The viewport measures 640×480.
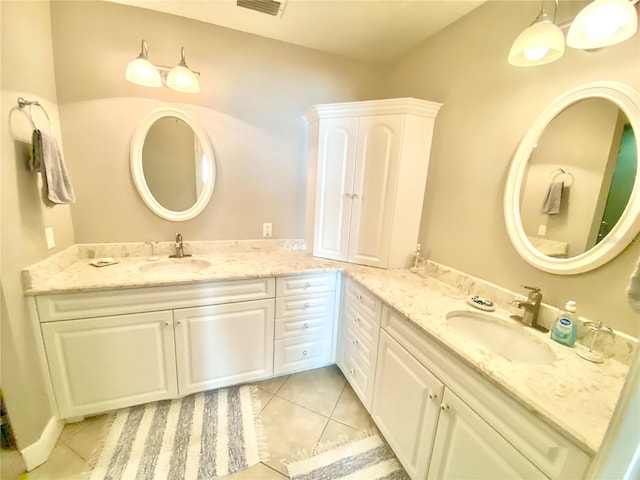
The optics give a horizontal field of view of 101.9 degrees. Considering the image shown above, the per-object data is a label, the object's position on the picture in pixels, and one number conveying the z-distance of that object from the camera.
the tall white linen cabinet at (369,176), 1.75
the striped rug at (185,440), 1.32
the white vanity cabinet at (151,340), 1.39
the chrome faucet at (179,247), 1.94
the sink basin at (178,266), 1.83
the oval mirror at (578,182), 1.00
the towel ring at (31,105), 1.27
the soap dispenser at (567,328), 1.06
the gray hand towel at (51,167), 1.28
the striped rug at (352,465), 1.33
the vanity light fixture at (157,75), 1.47
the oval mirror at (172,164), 1.81
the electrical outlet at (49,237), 1.45
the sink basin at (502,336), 1.13
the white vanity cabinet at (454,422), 0.76
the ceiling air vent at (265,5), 1.59
